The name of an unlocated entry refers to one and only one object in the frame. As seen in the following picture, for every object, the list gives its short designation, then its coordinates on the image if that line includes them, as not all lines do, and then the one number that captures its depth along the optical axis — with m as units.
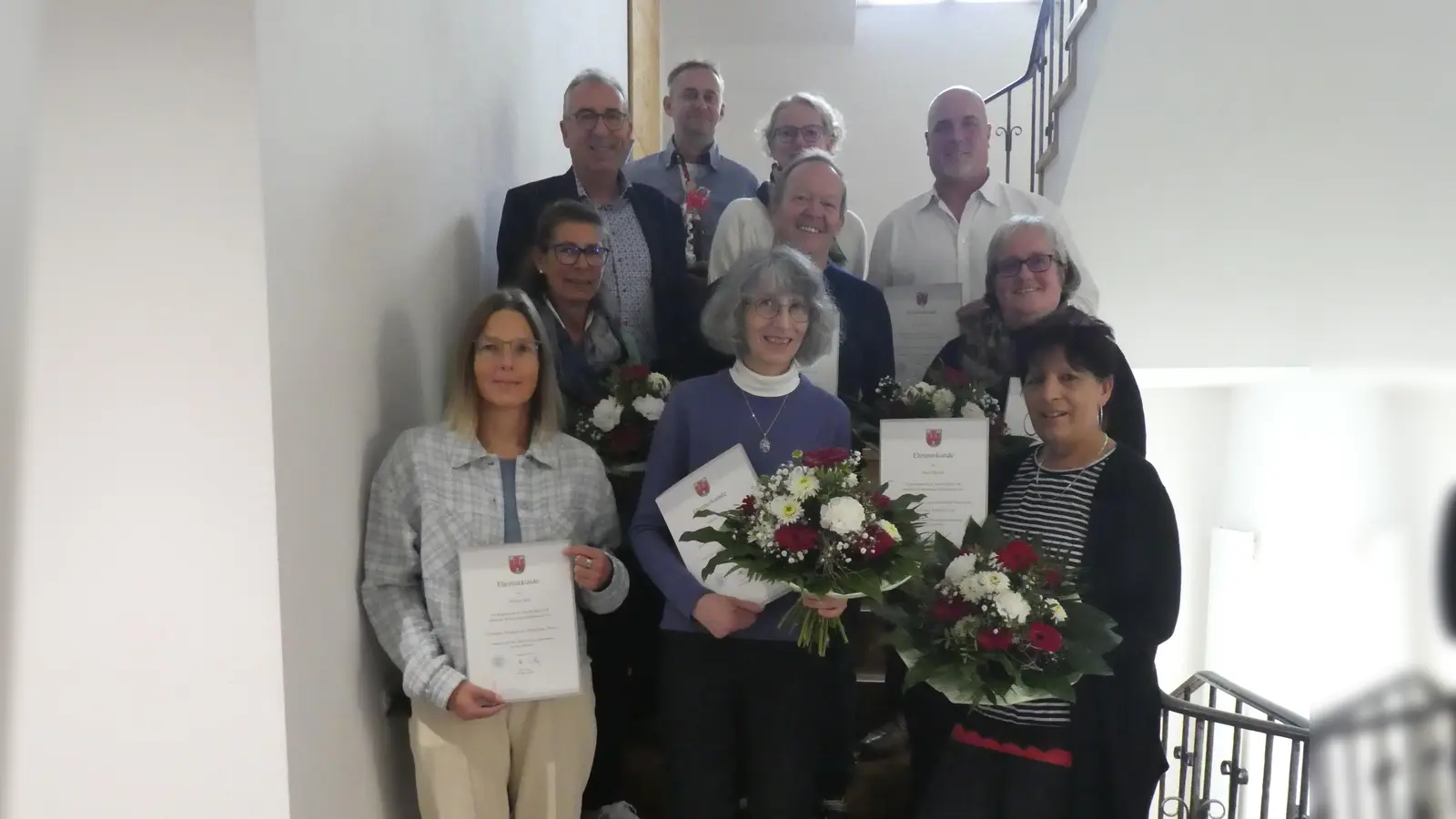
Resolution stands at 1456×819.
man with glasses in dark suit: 3.06
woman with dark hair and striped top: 1.99
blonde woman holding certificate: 2.10
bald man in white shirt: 3.26
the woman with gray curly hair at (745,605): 2.08
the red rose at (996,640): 1.84
